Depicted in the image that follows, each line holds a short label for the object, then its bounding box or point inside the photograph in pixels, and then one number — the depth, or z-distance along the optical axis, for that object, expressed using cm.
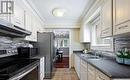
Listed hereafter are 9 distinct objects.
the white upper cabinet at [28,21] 169
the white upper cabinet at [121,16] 78
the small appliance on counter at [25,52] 179
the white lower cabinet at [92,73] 84
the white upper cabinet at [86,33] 267
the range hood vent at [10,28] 90
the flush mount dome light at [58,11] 205
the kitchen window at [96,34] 214
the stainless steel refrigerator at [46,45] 248
